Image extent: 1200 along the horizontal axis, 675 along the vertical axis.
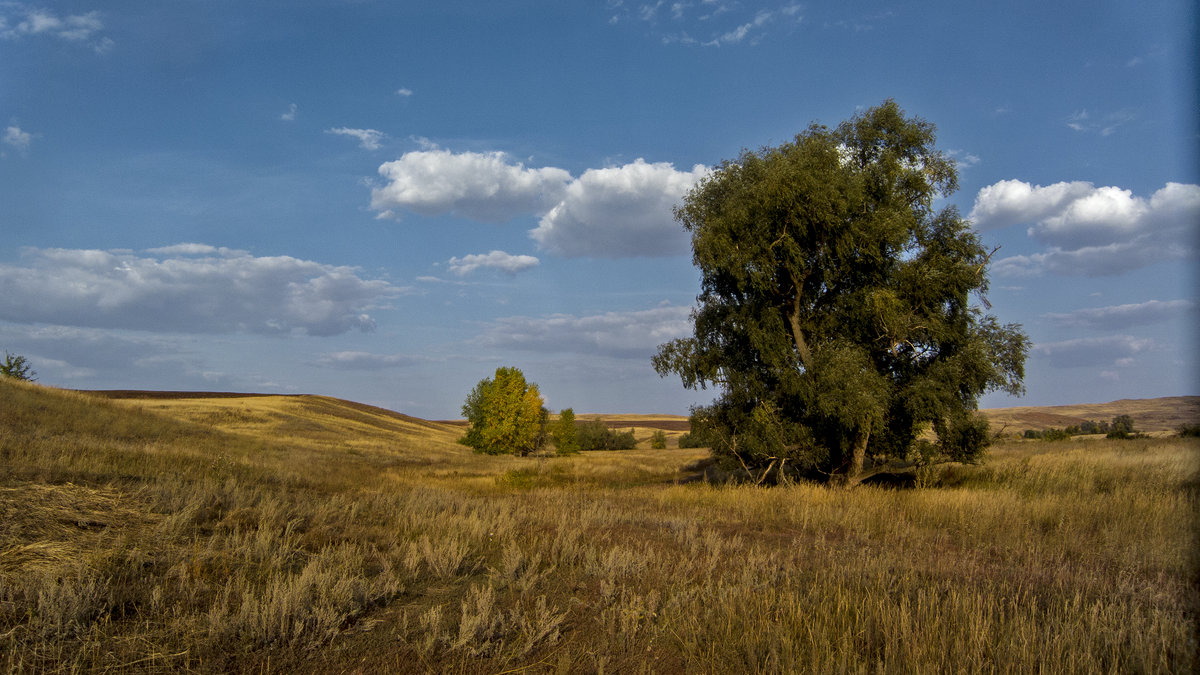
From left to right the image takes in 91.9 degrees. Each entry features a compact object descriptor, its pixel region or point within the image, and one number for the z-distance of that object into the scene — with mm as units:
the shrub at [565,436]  76000
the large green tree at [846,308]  15883
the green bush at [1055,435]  42531
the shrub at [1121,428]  38781
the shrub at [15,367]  53269
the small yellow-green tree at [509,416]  62406
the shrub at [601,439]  93438
